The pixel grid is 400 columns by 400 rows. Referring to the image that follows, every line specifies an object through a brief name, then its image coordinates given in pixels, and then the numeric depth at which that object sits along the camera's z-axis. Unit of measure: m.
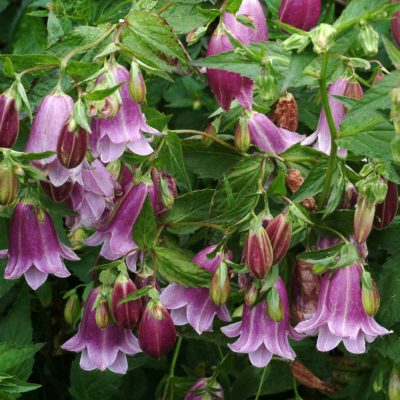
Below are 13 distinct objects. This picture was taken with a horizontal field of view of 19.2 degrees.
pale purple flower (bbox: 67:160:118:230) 0.64
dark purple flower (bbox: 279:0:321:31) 0.65
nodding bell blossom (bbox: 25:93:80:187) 0.60
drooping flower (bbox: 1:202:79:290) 0.67
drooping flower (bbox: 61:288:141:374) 0.69
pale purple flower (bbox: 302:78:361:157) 0.66
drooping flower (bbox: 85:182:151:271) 0.66
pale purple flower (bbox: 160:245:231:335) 0.66
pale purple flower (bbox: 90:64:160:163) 0.61
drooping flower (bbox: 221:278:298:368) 0.66
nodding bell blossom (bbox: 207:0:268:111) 0.63
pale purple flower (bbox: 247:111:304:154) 0.67
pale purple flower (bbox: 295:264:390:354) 0.64
